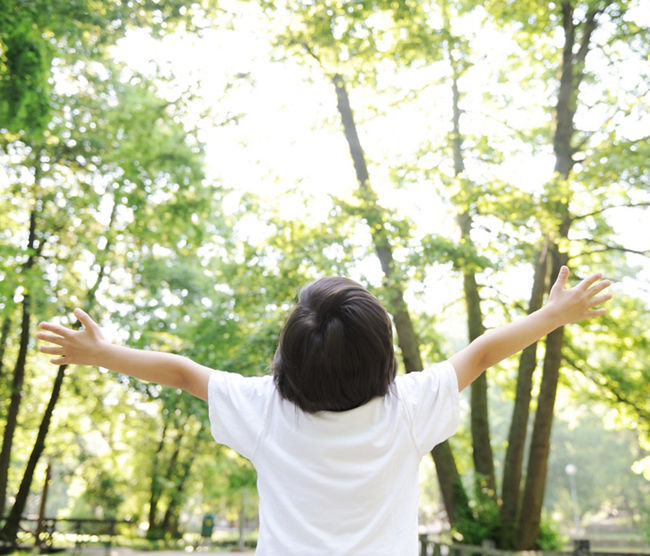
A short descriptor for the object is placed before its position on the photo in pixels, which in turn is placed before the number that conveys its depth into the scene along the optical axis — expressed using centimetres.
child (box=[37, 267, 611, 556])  155
